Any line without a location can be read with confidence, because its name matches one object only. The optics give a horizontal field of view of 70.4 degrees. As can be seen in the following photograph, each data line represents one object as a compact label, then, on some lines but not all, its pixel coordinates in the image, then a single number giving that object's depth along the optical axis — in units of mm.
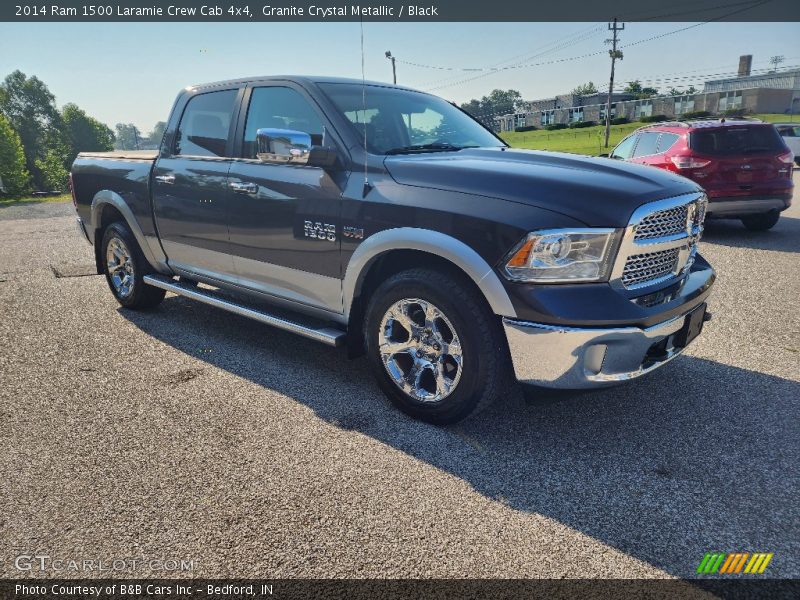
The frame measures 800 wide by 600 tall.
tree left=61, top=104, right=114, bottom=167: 93500
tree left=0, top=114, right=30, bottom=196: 54781
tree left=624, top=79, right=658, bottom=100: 99125
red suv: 8391
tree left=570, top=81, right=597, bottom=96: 120125
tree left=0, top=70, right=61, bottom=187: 84125
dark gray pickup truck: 2660
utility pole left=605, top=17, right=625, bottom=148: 48559
